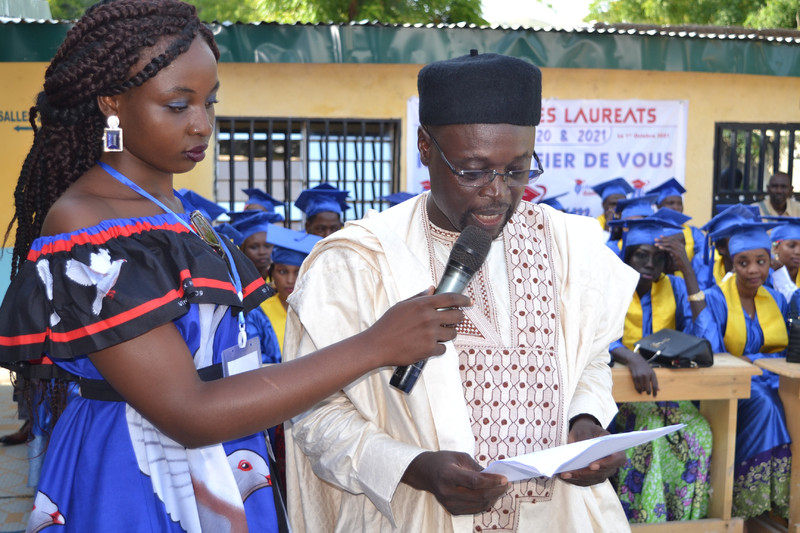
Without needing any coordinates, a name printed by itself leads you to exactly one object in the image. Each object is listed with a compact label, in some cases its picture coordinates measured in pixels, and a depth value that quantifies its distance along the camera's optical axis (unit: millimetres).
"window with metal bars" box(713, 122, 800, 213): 10000
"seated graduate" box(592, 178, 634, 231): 8516
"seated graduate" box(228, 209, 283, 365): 5930
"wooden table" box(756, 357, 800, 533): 3975
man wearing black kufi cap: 1924
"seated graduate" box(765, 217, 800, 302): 6207
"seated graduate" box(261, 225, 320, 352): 4926
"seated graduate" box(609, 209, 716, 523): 3992
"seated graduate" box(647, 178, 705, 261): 8312
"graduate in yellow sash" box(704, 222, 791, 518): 4152
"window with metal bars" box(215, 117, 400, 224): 9273
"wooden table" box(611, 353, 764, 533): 3814
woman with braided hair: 1359
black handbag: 3850
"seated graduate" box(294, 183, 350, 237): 6477
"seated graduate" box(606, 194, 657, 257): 6945
